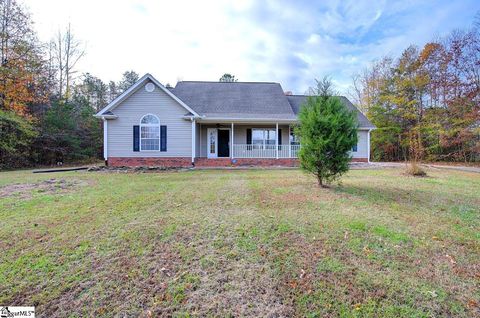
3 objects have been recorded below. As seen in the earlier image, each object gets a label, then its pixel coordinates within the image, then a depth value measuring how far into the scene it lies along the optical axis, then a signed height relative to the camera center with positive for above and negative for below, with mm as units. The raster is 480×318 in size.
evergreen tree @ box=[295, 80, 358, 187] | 6793 +529
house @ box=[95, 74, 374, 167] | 13664 +1756
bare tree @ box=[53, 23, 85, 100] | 23344 +10038
